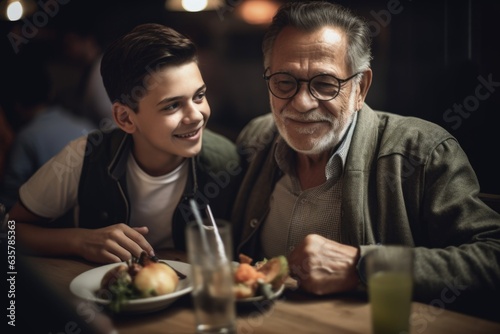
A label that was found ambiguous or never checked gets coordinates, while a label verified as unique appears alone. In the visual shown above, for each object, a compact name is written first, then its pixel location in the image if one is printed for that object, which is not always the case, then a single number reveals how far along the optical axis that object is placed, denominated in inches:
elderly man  46.6
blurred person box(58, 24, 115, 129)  99.4
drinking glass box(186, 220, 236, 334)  36.8
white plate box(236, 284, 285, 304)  41.4
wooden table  38.8
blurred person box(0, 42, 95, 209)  81.8
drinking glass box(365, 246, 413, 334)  36.6
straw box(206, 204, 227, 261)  38.4
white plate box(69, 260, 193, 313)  41.3
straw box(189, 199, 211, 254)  37.2
